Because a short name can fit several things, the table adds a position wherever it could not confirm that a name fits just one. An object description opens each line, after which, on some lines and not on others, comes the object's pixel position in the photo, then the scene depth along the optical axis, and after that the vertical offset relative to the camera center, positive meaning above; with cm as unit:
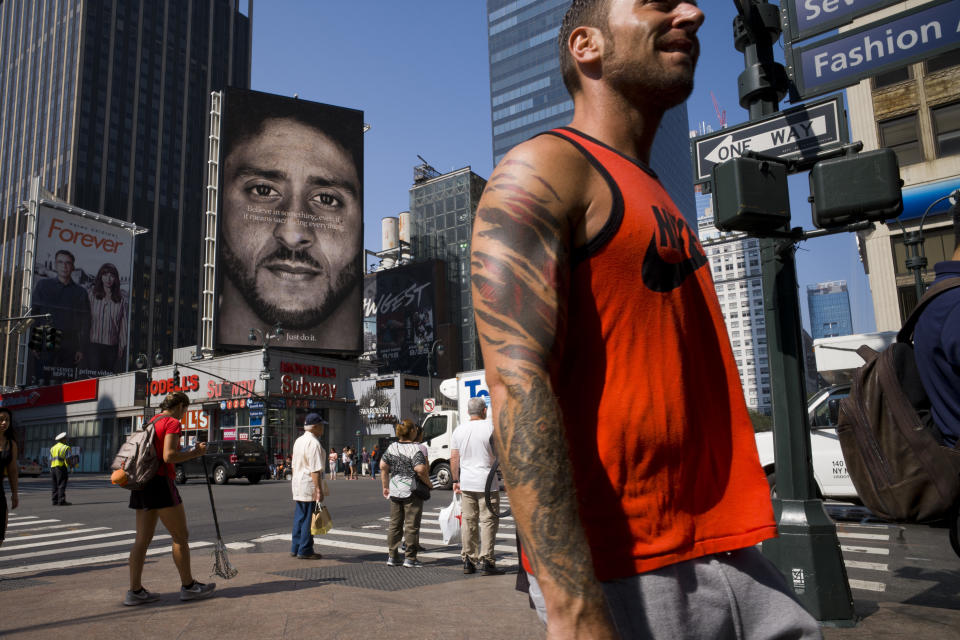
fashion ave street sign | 453 +254
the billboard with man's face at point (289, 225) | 4903 +1504
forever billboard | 6028 +1291
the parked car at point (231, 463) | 2700 -138
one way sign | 482 +208
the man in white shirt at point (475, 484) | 810 -78
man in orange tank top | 119 +1
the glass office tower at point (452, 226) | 8362 +2602
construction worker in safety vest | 1794 -93
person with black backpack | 273 +23
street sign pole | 486 -4
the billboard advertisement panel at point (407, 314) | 7694 +1276
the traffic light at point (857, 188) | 389 +131
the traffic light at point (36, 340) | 2411 +344
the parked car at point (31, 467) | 4066 -196
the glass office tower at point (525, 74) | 11069 +5900
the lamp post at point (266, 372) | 3292 +280
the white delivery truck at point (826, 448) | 1062 -59
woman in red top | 623 -76
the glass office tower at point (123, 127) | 10806 +5146
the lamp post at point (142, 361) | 4128 +429
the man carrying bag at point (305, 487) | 895 -80
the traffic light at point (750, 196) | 425 +139
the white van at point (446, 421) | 2158 +5
